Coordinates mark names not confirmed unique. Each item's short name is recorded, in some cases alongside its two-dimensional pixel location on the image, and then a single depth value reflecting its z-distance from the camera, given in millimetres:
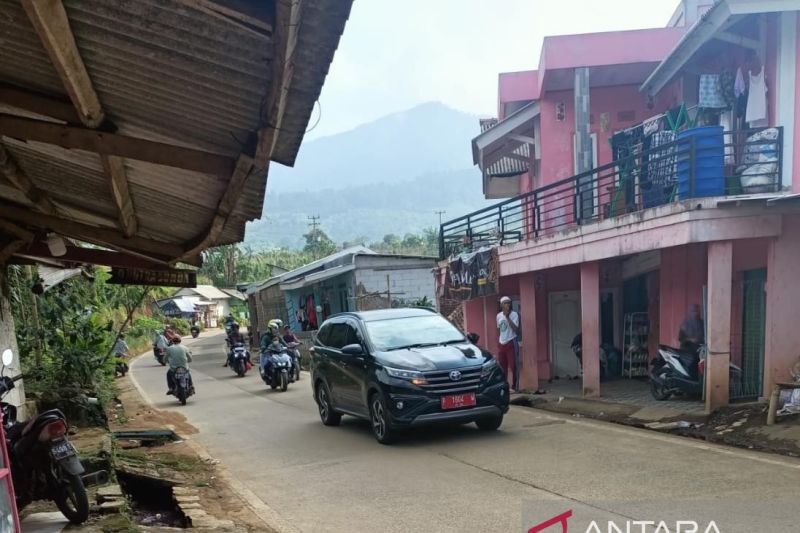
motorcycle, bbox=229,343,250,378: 21891
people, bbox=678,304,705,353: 10195
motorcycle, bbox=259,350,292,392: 16562
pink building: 8641
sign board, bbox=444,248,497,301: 14484
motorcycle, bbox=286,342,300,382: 18016
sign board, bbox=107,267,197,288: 10000
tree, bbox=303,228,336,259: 77562
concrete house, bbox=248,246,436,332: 23672
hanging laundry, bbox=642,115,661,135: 11562
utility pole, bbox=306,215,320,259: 77500
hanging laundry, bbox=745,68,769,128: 9438
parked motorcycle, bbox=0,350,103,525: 5254
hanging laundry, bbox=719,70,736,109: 10320
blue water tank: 8828
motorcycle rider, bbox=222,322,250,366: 22750
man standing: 12281
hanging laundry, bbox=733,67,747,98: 10062
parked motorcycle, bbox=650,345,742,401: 9891
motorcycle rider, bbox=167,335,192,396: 15742
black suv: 8156
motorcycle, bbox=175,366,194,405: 15586
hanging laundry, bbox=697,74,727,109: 10438
